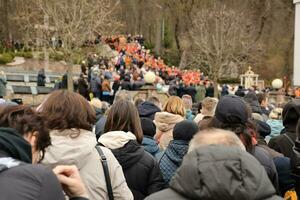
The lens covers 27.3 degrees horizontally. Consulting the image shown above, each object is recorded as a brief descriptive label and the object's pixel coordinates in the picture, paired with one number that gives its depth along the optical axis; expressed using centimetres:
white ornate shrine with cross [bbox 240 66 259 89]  4172
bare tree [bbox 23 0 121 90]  3466
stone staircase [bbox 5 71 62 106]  2886
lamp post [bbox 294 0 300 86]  2107
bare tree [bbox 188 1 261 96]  4812
